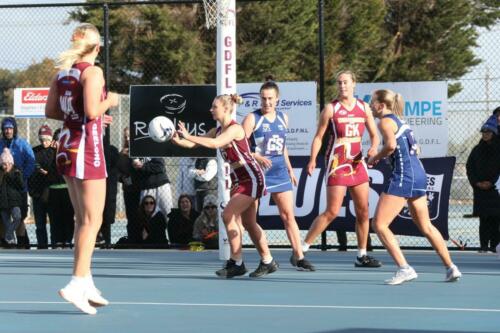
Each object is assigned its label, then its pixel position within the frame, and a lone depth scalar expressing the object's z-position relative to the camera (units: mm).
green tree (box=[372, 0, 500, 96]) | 47781
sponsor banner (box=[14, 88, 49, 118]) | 28188
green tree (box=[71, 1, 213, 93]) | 42156
